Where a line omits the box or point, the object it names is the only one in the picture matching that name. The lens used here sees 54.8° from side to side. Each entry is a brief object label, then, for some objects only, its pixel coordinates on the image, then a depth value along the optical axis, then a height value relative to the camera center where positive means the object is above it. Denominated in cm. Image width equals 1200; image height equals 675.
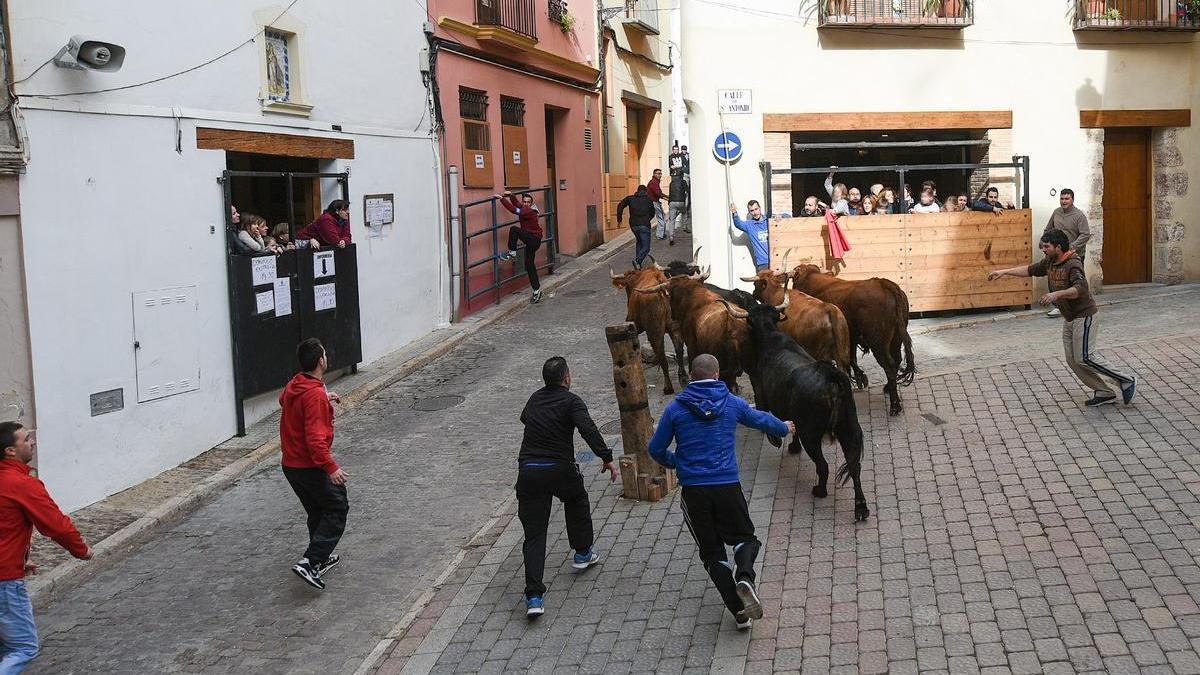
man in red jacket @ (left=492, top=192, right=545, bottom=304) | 1838 -9
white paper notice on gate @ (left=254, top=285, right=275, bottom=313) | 1223 -69
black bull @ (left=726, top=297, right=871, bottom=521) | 800 -131
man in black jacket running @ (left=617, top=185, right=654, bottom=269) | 2000 +6
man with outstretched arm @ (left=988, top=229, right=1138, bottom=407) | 1002 -96
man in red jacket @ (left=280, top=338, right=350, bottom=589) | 763 -148
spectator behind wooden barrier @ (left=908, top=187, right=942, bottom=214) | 1569 +11
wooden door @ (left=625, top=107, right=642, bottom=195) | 2914 +187
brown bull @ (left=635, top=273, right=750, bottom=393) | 1030 -96
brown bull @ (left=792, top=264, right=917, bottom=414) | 1085 -102
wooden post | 912 -157
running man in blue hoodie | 655 -143
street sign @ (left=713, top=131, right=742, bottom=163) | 1588 +101
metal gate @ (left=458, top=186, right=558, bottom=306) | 1792 -32
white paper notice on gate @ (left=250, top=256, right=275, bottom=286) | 1216 -36
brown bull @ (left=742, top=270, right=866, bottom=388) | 1020 -100
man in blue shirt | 1567 -17
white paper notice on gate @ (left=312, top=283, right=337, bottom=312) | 1322 -72
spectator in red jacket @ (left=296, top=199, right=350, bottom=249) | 1362 +7
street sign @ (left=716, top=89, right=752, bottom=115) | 1589 +162
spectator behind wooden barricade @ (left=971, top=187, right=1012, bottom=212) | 1550 +8
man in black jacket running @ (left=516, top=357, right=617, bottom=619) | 718 -145
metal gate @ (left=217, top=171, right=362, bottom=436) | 1192 -80
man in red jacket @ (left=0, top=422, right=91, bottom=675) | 608 -154
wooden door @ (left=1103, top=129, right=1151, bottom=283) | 1719 -3
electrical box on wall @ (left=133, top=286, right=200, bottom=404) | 1053 -95
